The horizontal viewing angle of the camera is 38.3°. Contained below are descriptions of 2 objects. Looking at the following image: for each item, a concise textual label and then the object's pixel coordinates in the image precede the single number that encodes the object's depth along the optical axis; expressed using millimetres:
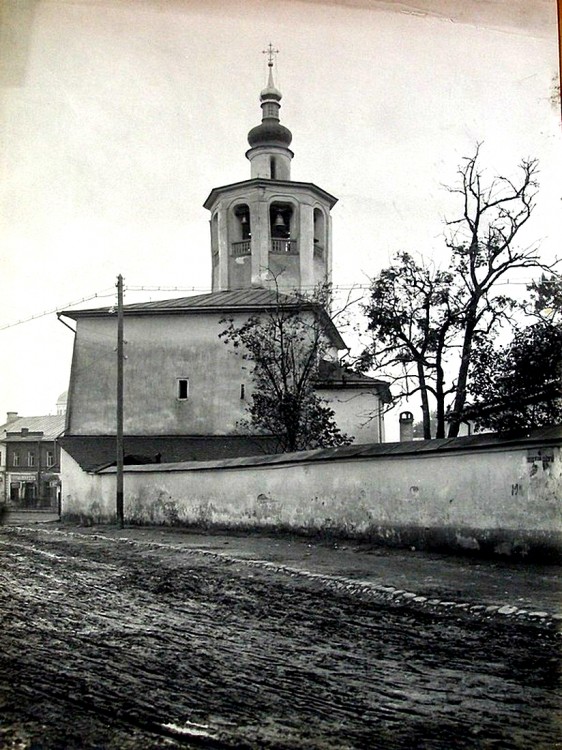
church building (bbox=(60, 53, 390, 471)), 25016
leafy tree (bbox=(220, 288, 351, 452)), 20672
